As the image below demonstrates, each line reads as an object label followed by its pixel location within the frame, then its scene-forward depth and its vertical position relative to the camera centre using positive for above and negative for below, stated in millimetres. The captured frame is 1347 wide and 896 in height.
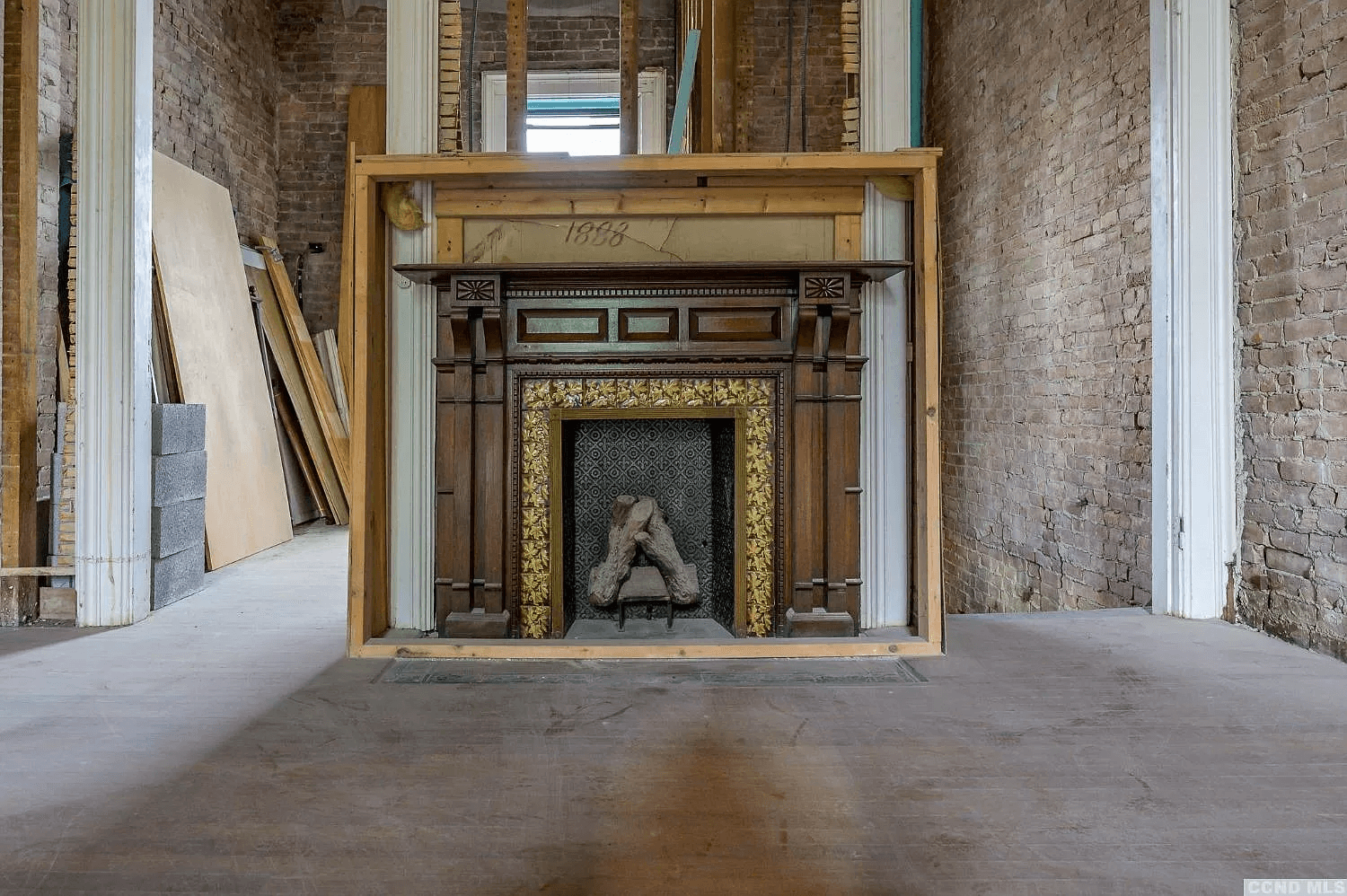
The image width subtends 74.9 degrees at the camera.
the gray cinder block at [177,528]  3936 -341
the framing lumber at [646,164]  3260 +1084
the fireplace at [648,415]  3414 +162
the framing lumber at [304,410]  7125 +370
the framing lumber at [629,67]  3691 +1664
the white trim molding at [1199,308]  3742 +629
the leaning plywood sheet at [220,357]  5496 +663
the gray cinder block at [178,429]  3928 +124
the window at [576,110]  7926 +3176
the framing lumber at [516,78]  3627 +1571
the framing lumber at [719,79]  4059 +1765
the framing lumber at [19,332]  3711 +528
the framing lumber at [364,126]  7680 +2941
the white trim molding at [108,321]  3656 +561
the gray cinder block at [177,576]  3969 -575
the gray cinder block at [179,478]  3908 -104
